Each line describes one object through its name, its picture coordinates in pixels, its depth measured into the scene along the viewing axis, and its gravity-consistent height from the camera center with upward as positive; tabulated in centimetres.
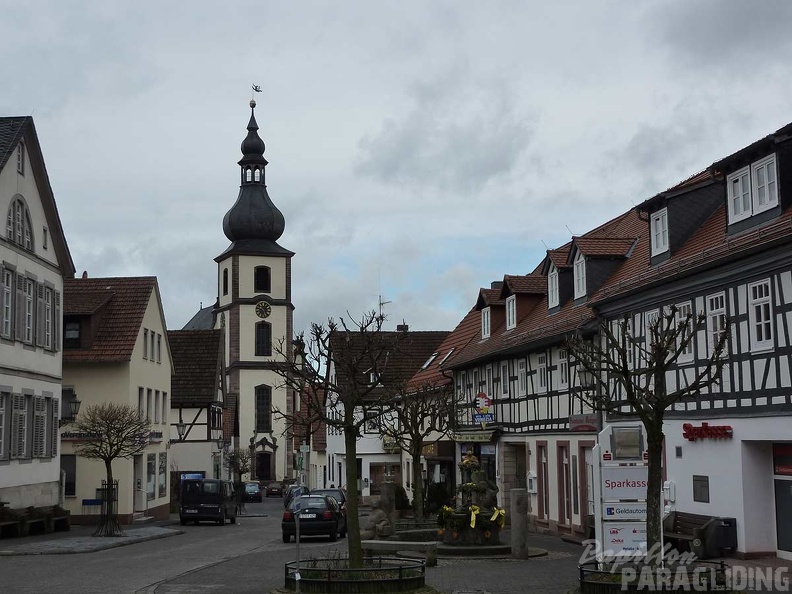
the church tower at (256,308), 9838 +1082
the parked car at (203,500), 4469 -236
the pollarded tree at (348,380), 1773 +91
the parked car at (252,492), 7525 -350
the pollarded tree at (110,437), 3469 +4
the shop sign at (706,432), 2284 +0
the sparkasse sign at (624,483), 1816 -77
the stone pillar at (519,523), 2433 -185
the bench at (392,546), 2548 -245
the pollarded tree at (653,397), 1619 +51
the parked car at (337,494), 4031 -202
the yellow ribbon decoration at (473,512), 2553 -167
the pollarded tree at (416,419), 3331 +49
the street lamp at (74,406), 3778 +105
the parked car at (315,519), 3341 -235
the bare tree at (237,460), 7169 -156
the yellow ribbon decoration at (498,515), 2570 -175
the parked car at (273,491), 9331 -427
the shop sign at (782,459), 2167 -51
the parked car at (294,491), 5157 -255
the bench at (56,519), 3606 -246
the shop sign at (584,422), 3005 +28
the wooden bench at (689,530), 2262 -196
